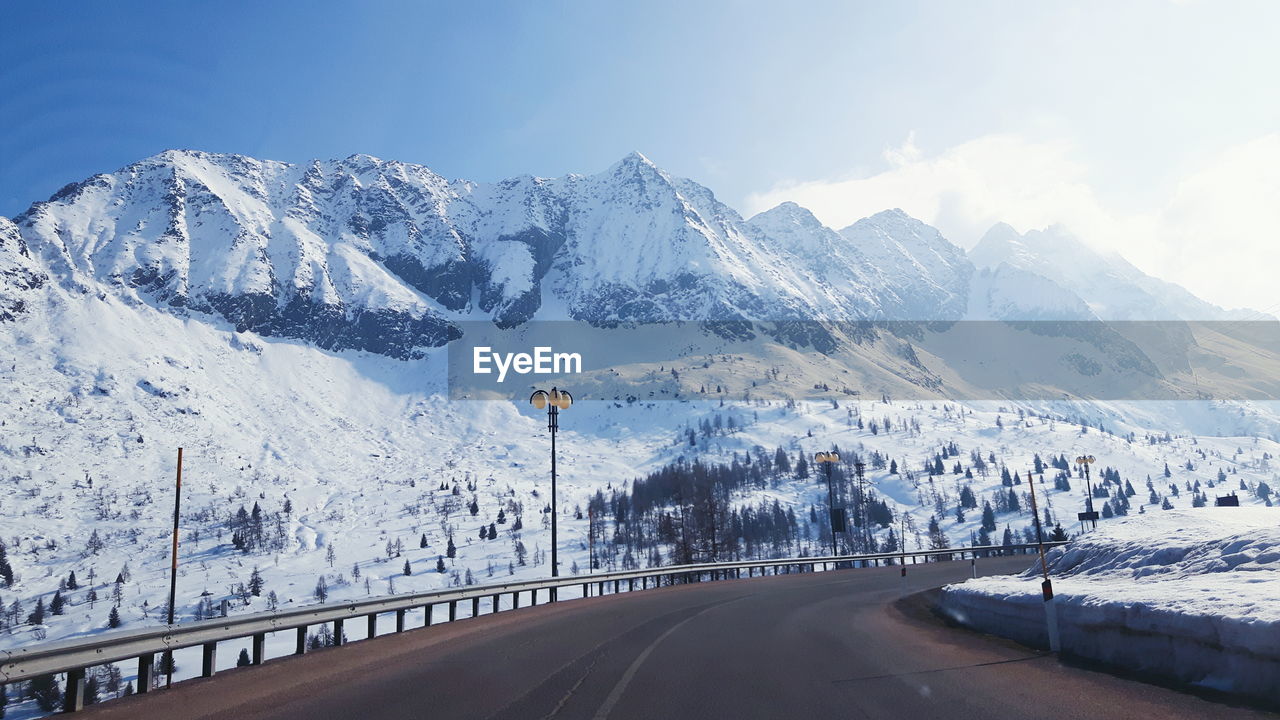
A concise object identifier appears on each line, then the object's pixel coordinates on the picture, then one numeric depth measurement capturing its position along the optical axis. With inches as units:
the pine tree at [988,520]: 7623.0
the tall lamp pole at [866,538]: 6914.4
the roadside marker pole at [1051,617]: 440.8
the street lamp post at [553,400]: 1310.3
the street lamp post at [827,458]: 2092.8
